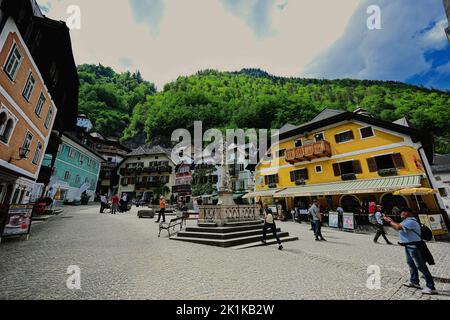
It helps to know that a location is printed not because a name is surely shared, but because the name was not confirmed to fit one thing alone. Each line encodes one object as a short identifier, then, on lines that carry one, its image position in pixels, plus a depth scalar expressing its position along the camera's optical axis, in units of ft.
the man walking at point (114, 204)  65.24
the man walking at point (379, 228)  31.47
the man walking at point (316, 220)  33.76
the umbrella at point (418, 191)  40.01
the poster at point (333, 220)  48.70
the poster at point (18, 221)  24.57
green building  89.15
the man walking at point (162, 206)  42.55
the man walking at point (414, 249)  13.46
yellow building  49.57
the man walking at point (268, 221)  27.89
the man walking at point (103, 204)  66.45
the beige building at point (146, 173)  141.28
